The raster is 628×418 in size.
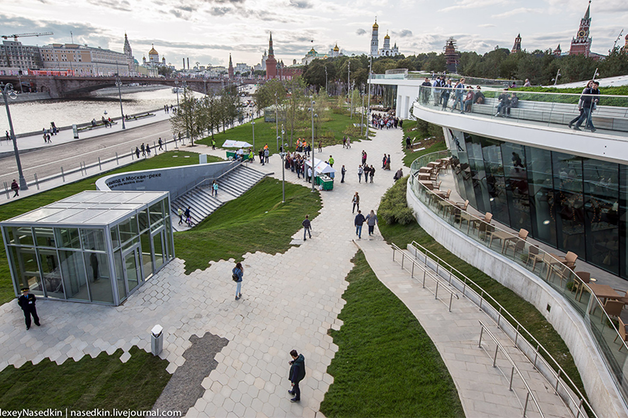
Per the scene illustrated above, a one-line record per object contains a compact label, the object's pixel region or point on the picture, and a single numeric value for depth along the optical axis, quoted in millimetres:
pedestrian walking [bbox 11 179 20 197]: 23306
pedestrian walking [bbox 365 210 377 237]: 16297
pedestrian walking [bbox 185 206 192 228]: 23439
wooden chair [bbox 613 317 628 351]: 6438
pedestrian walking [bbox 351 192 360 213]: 19300
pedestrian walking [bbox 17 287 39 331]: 9883
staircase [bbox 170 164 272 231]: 25398
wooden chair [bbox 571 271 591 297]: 8188
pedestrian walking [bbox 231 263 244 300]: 11473
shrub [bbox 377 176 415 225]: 17031
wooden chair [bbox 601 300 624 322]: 7581
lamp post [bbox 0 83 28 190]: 24116
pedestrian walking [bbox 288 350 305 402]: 7605
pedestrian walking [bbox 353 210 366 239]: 16000
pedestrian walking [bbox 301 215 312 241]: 16344
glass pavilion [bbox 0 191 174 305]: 11062
